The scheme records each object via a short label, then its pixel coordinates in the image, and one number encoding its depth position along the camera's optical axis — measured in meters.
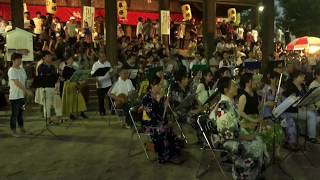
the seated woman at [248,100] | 7.65
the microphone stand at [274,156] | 7.48
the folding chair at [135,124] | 8.20
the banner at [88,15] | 17.83
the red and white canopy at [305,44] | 20.89
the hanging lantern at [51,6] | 20.34
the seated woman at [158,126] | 7.87
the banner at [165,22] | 19.86
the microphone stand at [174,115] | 7.95
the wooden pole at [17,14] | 14.57
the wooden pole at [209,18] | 20.80
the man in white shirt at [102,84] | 13.11
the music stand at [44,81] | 10.08
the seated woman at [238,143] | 6.48
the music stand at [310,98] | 7.19
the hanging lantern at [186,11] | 25.00
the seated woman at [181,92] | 9.34
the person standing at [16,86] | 9.80
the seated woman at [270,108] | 7.52
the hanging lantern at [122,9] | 22.34
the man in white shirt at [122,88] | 10.58
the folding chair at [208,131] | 6.88
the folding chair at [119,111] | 10.59
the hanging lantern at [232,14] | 26.94
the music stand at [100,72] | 11.63
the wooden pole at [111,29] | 16.14
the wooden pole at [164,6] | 20.30
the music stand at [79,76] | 11.62
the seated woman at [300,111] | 9.08
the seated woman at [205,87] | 9.34
